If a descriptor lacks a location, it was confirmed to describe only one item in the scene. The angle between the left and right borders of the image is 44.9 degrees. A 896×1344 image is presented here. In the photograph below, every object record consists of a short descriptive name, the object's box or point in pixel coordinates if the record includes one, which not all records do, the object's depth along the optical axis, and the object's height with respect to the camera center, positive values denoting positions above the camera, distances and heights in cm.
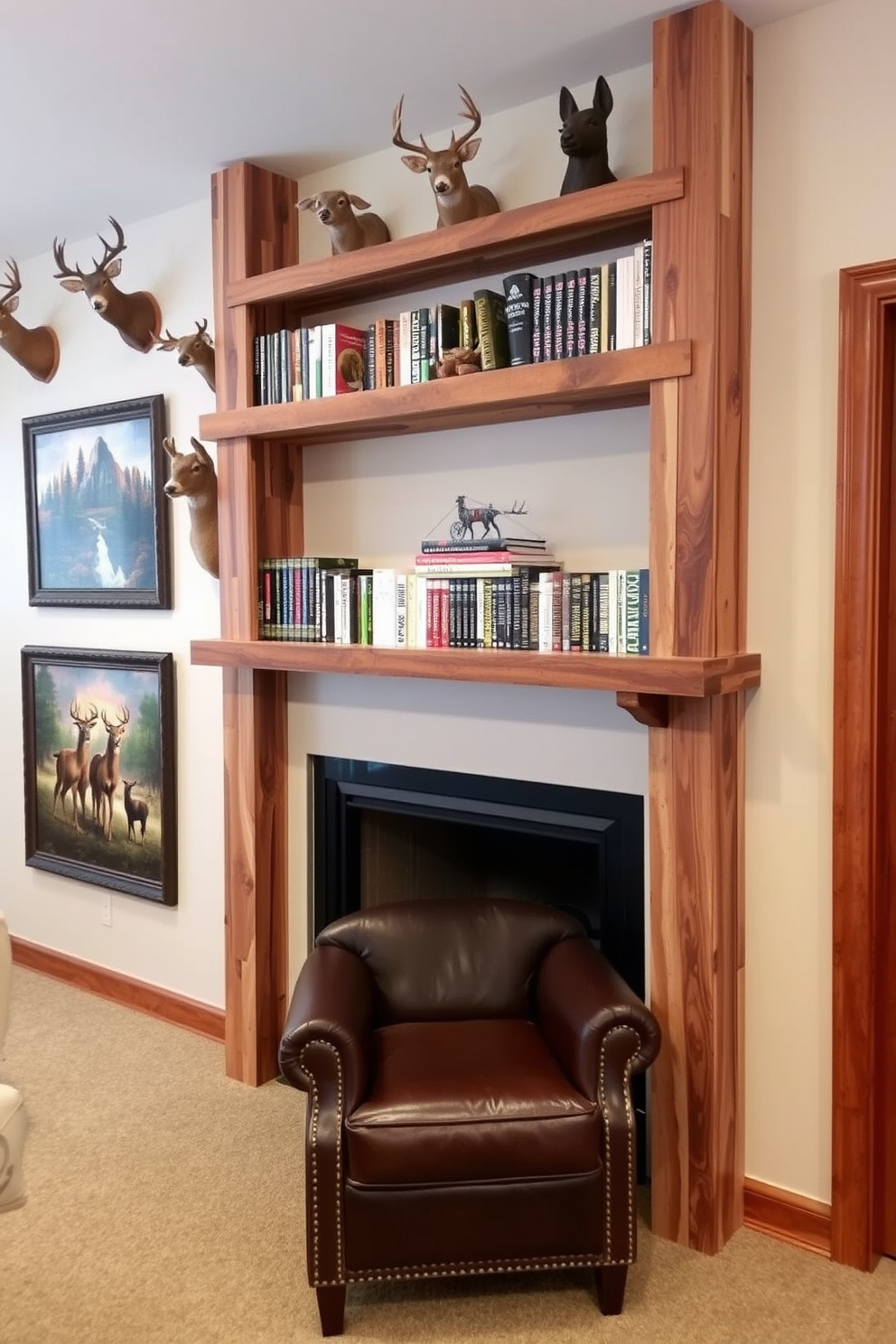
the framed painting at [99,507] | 355 +47
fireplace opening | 265 -60
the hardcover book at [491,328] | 253 +72
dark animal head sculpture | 236 +108
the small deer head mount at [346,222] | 274 +107
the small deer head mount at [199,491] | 312 +43
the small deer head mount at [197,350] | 321 +86
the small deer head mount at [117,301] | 332 +107
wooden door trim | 219 -21
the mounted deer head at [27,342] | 380 +106
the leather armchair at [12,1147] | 169 -79
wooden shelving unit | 220 +29
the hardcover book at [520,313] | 245 +73
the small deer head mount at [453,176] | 250 +108
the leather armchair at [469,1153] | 208 -99
